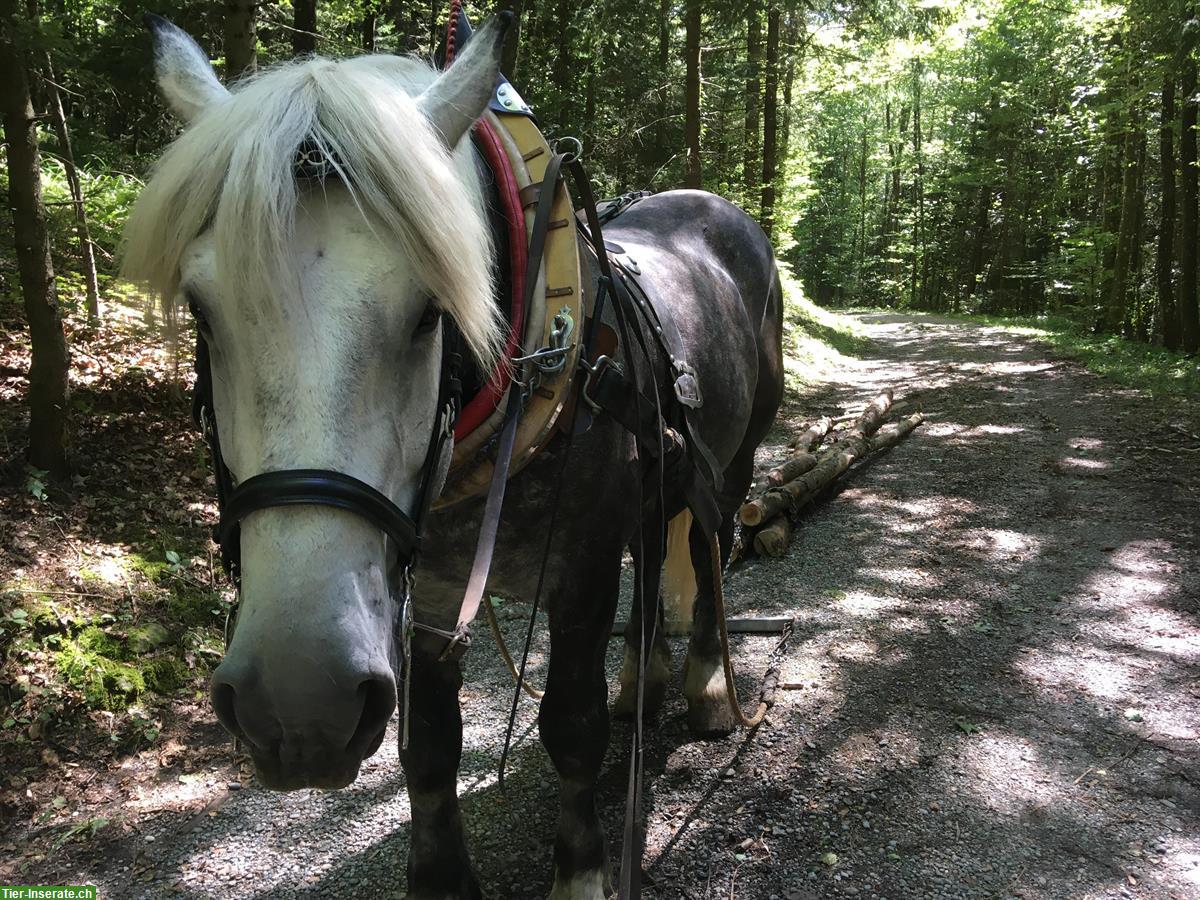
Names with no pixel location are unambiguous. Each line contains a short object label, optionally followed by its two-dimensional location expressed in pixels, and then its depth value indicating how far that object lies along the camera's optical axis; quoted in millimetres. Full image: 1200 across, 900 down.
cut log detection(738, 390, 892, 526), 5363
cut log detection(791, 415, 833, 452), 7289
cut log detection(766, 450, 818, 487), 6008
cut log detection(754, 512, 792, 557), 5254
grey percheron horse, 1046
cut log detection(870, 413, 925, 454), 7688
